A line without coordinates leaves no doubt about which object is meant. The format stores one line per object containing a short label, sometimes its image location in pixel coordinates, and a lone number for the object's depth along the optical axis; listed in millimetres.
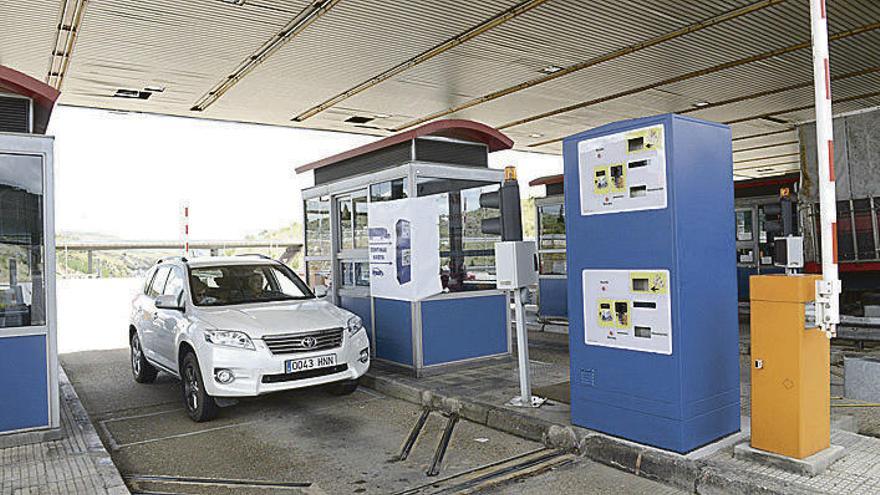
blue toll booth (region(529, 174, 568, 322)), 13867
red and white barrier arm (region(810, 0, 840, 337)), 4133
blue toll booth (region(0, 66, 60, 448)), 5680
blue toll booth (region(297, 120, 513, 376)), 8133
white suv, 6512
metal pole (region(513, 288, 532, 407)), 6211
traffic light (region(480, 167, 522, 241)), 6148
